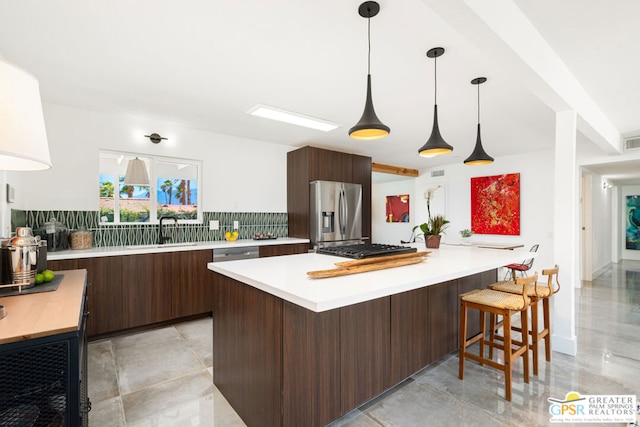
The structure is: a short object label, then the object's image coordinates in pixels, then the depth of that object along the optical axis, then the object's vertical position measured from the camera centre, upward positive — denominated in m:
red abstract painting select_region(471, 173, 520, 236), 5.89 +0.15
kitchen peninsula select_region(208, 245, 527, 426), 1.51 -0.75
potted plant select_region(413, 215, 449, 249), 3.23 -0.22
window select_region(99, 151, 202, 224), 3.71 +0.29
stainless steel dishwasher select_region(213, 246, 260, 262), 3.80 -0.53
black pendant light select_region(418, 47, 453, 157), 2.58 +0.59
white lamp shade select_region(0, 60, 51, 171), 0.93 +0.32
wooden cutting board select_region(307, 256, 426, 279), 1.66 -0.35
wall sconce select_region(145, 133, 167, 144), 3.91 +1.00
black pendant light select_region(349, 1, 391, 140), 1.91 +0.61
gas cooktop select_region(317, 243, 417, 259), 2.18 -0.31
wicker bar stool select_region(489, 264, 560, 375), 2.37 -0.79
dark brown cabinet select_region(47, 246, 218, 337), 3.02 -0.83
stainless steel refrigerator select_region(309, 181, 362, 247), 4.76 -0.01
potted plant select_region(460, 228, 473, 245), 4.92 -0.42
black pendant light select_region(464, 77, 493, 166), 3.11 +0.58
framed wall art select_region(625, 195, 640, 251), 8.95 -0.37
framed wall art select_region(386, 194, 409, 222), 8.88 +0.13
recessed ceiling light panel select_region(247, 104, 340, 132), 3.40 +1.17
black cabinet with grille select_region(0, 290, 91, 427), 0.98 -0.58
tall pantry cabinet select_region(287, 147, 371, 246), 4.86 +0.65
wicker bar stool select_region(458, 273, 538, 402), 2.05 -0.72
